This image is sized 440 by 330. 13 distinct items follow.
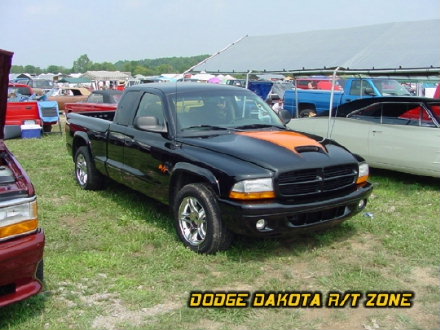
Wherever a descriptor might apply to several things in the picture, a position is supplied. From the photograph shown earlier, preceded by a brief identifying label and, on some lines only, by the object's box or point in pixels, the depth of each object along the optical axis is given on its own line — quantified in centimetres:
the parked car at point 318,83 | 1728
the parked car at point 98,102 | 1282
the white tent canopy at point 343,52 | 804
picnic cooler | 1306
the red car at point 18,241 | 291
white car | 693
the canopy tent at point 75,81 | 4709
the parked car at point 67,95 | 2163
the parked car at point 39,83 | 3203
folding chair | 1382
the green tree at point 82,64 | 13712
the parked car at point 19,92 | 1532
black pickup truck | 407
